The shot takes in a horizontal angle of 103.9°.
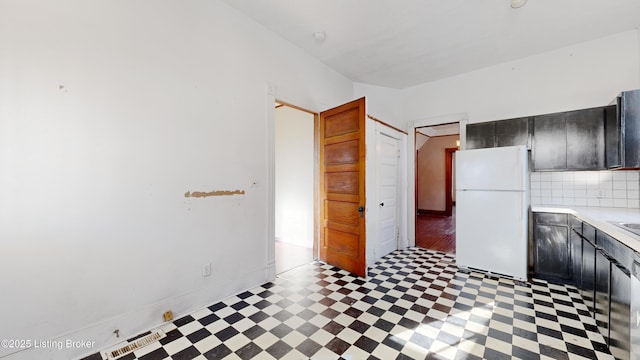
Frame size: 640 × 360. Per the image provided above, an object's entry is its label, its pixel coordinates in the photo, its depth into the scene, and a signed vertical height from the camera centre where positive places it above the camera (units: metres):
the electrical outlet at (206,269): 2.40 -0.86
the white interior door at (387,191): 3.91 -0.18
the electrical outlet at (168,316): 2.11 -1.15
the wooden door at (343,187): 3.08 -0.08
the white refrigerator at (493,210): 2.96 -0.37
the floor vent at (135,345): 1.76 -1.22
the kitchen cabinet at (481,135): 3.55 +0.66
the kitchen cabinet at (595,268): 1.53 -0.76
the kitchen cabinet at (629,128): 2.40 +0.52
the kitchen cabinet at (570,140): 2.91 +0.50
